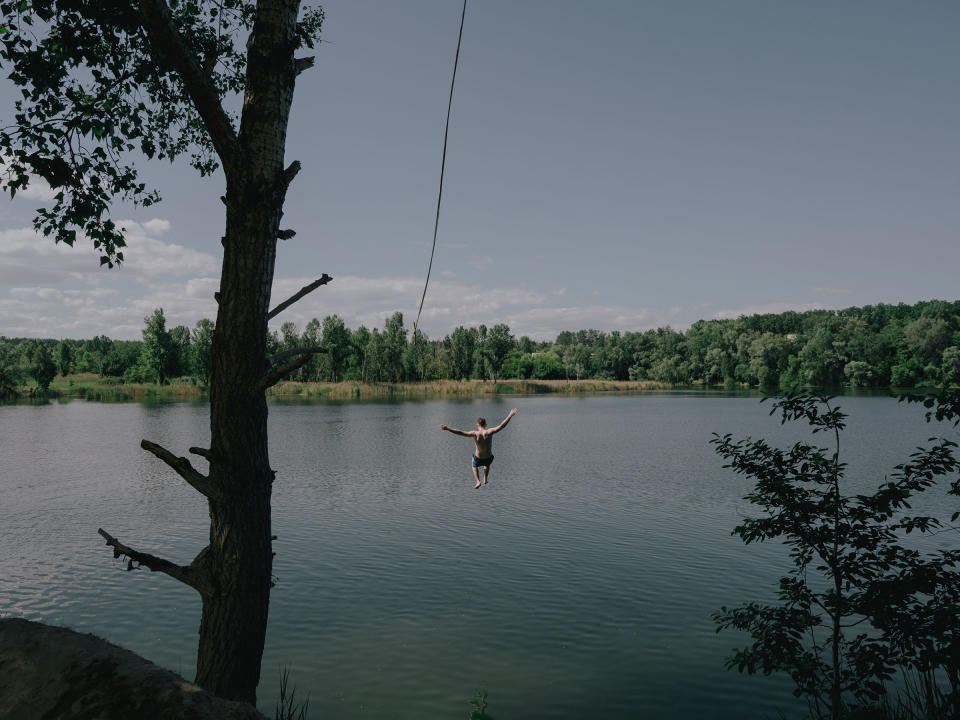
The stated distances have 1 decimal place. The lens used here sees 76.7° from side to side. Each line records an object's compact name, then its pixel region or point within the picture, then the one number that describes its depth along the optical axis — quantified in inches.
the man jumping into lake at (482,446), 556.7
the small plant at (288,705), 292.5
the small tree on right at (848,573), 214.8
